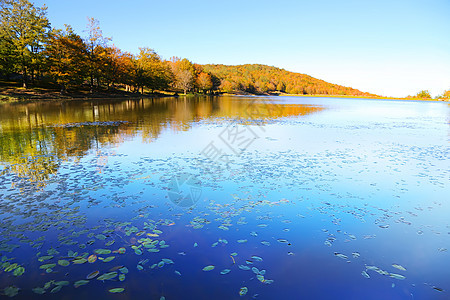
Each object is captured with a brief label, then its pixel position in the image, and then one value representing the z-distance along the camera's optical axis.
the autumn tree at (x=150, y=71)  82.56
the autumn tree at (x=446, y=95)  177.71
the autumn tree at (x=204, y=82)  136.62
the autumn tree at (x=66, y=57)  55.34
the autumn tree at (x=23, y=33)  53.38
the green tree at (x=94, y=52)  62.97
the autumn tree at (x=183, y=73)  114.21
